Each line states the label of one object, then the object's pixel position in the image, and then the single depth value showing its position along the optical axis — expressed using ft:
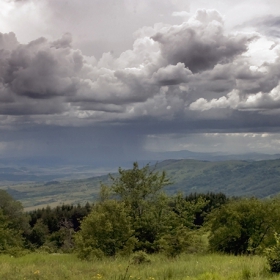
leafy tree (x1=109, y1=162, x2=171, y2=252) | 121.60
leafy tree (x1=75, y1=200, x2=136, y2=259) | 86.94
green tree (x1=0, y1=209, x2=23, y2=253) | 171.44
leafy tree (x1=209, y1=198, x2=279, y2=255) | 96.27
